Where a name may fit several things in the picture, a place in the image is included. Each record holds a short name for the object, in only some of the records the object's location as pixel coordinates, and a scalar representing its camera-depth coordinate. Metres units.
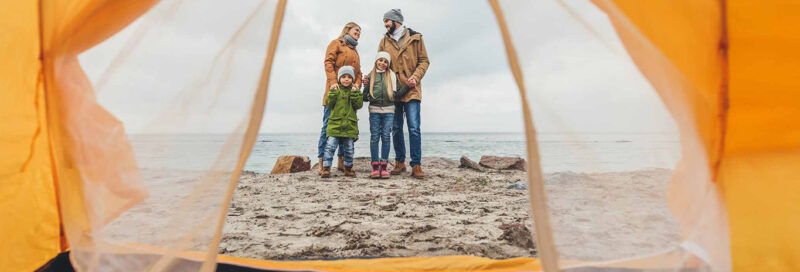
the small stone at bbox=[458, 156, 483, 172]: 5.59
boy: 3.81
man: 3.72
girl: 3.75
